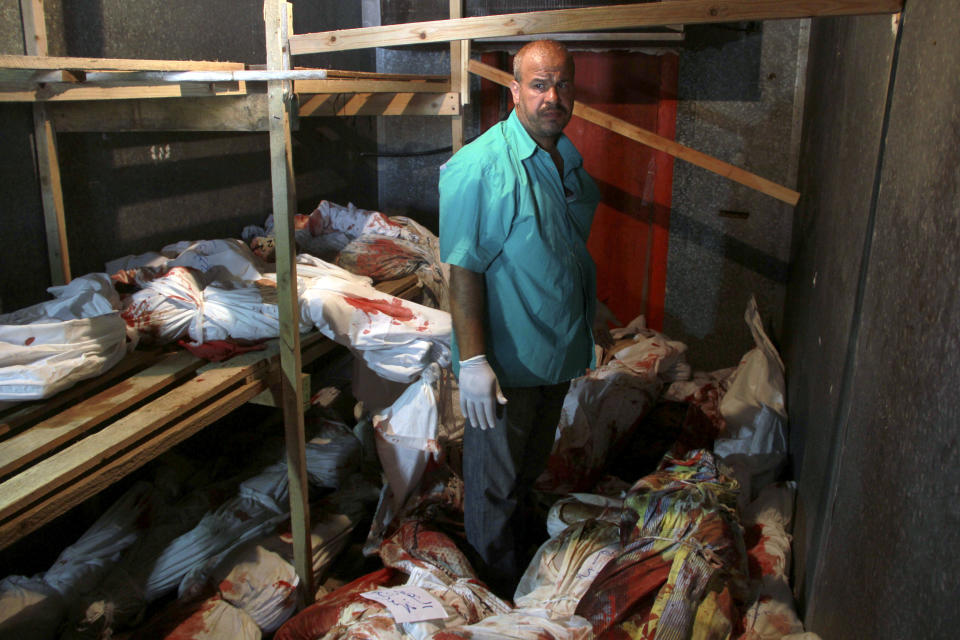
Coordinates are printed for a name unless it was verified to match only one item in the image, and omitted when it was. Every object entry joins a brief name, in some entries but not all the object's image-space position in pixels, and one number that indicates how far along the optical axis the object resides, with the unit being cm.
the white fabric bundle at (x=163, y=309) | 242
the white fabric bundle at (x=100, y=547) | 234
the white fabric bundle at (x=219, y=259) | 297
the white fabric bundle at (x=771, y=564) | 203
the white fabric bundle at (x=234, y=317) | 247
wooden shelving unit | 170
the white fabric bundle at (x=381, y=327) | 261
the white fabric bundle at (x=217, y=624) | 220
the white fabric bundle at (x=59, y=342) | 192
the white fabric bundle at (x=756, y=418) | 298
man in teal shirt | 217
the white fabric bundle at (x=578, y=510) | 260
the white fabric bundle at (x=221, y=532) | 248
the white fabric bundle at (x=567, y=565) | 225
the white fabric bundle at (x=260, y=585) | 238
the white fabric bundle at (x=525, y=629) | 191
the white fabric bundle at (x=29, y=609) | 214
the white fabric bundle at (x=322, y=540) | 262
